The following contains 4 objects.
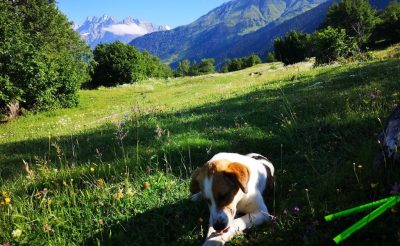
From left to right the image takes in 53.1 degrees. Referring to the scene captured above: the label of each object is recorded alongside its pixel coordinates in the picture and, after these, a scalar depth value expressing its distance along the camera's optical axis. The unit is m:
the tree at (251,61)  152.32
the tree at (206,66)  175.88
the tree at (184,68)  172.62
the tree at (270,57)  138.75
